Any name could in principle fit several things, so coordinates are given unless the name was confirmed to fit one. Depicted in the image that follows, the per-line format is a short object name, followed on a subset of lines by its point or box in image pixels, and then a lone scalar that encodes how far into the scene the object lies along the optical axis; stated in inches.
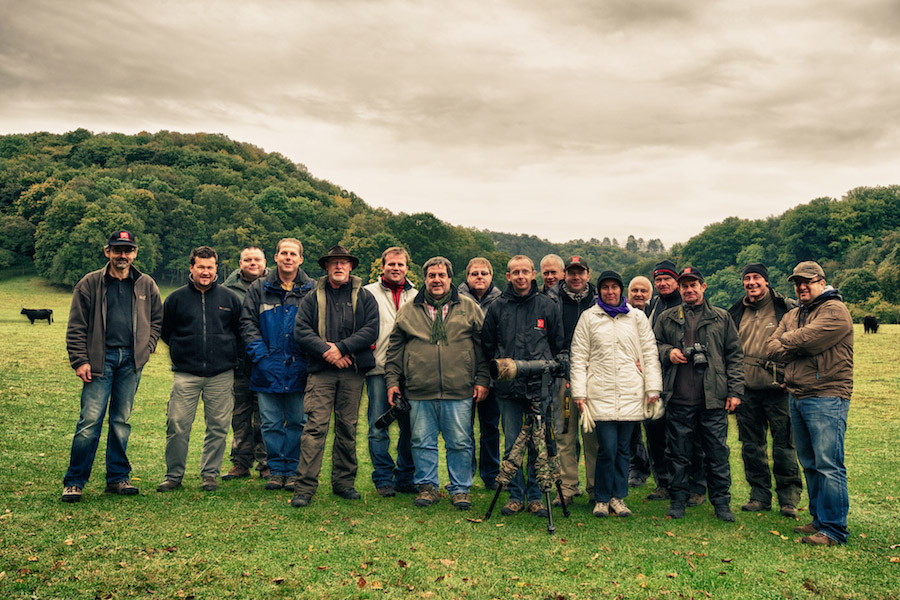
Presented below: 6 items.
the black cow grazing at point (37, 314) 1224.8
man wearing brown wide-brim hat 257.4
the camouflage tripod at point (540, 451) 234.1
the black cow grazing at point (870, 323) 1275.8
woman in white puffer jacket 246.2
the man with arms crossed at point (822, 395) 220.5
